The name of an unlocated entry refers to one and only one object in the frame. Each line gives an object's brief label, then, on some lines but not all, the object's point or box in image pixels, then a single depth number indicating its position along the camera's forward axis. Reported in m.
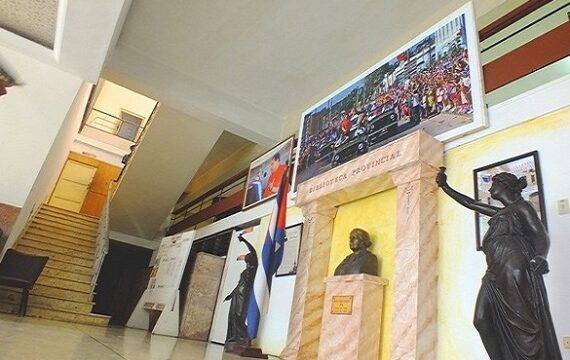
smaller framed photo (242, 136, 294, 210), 5.81
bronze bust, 3.38
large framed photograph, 3.22
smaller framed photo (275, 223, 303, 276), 4.60
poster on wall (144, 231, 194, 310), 6.27
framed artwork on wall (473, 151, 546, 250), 2.51
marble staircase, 5.69
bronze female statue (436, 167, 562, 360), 2.00
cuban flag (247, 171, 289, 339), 3.76
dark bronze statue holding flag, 4.41
